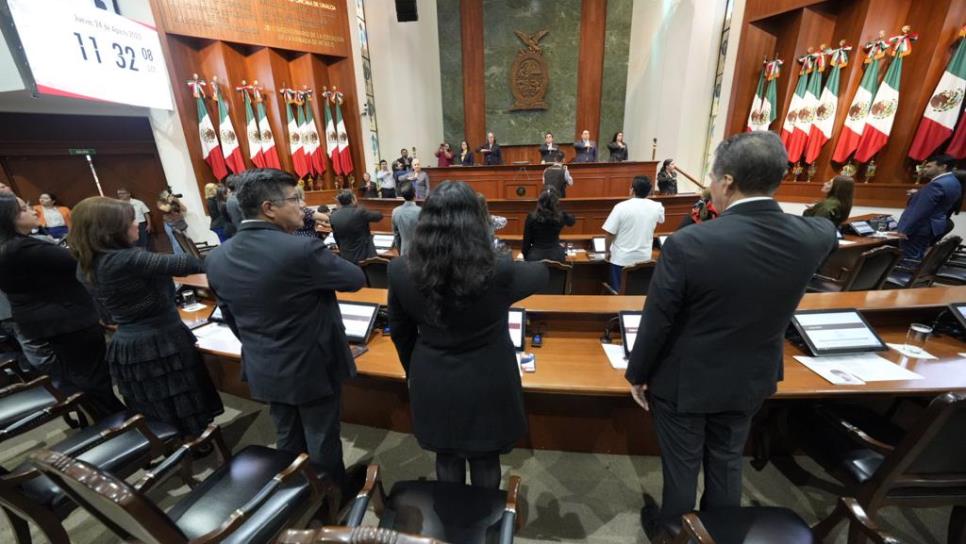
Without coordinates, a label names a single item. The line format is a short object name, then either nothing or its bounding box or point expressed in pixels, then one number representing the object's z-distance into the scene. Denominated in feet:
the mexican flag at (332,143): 25.93
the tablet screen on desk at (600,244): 14.29
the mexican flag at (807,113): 19.83
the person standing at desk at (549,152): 25.29
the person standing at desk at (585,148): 25.52
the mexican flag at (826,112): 18.97
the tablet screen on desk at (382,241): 16.44
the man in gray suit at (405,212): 12.10
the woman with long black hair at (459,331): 3.26
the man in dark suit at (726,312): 3.38
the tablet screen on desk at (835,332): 5.72
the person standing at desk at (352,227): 12.42
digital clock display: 11.21
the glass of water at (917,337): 5.93
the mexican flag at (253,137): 22.86
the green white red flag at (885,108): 16.87
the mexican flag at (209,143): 21.24
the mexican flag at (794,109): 20.38
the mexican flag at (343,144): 26.48
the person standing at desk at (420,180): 21.31
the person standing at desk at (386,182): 26.08
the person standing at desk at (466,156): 29.87
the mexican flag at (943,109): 15.44
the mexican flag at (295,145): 24.45
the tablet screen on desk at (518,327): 6.23
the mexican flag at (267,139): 23.30
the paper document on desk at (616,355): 5.82
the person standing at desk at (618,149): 26.25
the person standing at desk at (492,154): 28.14
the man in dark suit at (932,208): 11.89
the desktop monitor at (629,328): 5.86
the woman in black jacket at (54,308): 5.82
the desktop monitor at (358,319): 6.76
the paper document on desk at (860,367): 5.15
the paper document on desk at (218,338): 6.71
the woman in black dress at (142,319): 5.09
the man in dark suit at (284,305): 4.16
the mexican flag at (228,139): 21.88
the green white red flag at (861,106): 17.71
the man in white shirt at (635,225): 10.89
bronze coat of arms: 31.94
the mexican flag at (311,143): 25.04
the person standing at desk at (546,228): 10.87
